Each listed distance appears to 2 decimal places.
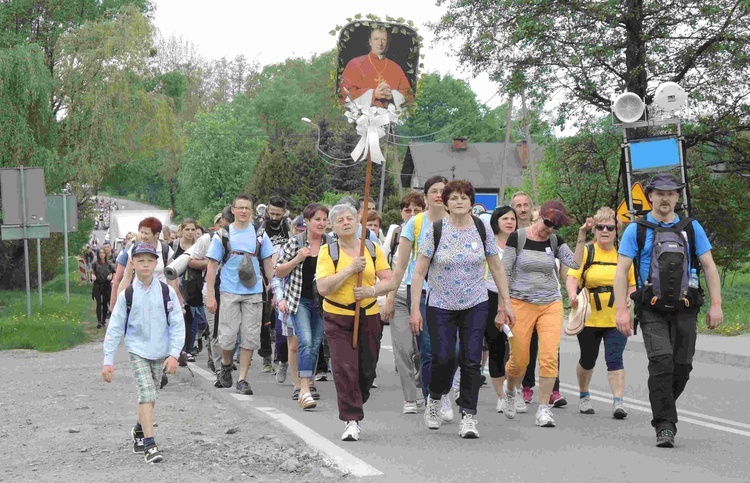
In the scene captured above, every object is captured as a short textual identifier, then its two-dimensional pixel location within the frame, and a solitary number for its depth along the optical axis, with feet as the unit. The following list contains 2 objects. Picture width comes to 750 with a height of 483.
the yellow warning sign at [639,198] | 55.01
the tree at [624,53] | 78.38
